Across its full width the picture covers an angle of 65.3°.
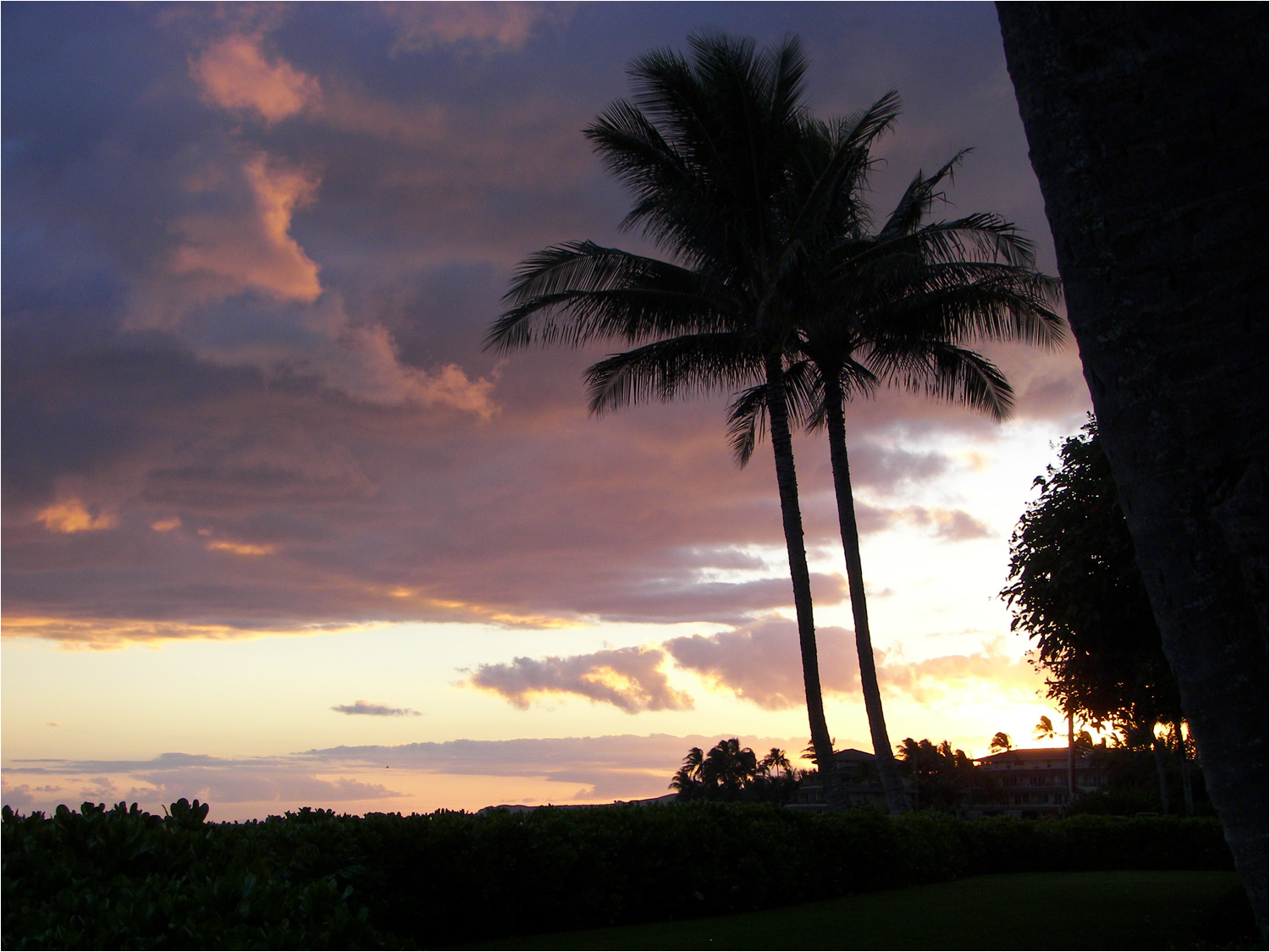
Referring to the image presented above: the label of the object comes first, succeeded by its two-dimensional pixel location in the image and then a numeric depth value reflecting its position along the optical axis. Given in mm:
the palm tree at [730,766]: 74375
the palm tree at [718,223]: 18469
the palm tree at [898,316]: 17844
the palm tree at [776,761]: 82056
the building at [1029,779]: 90188
